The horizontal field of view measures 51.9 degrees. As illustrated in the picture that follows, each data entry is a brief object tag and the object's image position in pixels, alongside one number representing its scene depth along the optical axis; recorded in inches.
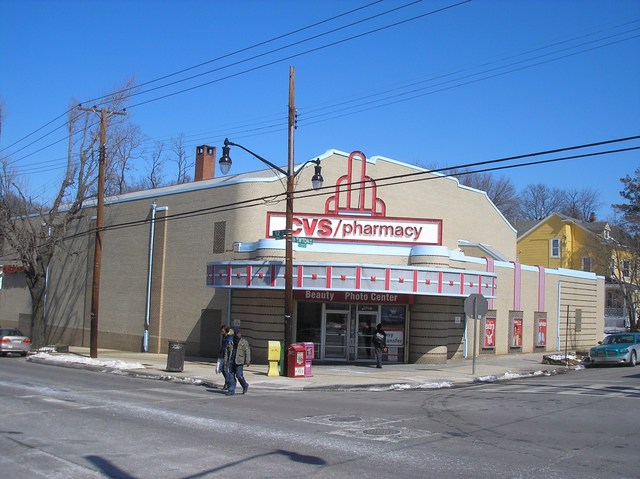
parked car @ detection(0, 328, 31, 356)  1159.0
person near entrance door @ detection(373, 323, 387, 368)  959.6
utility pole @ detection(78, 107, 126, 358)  1062.4
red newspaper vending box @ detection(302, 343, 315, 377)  839.7
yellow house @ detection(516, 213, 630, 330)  2201.0
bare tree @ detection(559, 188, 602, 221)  3213.6
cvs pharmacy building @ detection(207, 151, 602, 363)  956.6
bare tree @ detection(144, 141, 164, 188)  2584.6
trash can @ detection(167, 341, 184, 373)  859.4
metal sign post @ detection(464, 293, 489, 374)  873.5
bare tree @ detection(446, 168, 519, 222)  2856.8
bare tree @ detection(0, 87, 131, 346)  1237.8
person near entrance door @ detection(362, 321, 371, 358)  1053.2
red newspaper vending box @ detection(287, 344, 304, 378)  830.5
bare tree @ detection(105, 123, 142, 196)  1285.7
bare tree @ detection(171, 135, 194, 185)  2603.3
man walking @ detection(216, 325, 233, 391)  665.0
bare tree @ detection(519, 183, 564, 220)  3309.5
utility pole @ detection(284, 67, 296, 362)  837.2
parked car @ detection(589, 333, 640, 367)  1066.7
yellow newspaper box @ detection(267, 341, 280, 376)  841.5
